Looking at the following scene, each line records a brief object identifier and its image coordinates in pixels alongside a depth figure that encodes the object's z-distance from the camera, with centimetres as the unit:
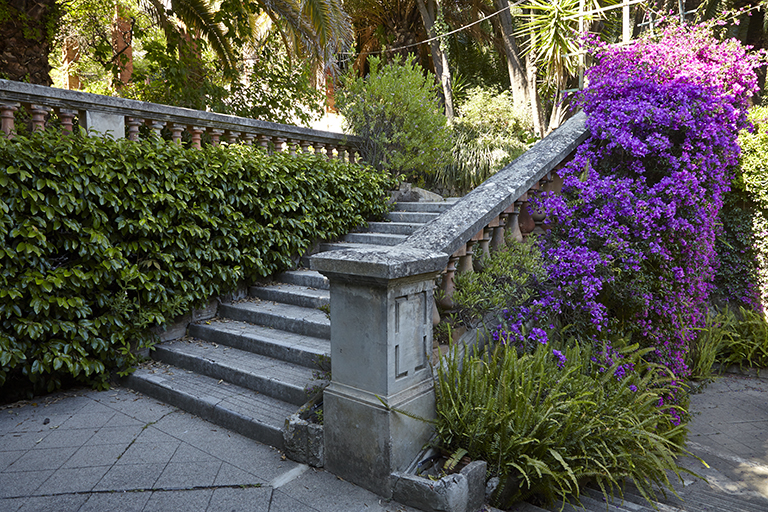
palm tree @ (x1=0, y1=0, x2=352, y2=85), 621
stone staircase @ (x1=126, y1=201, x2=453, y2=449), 350
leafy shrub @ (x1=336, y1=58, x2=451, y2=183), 712
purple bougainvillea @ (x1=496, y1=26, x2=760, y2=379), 374
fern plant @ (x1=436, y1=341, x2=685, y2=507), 262
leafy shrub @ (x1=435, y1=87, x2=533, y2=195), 1012
